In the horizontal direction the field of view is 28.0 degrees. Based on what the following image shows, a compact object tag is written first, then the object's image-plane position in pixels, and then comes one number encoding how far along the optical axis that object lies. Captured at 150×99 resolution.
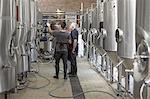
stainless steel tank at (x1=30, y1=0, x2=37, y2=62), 7.01
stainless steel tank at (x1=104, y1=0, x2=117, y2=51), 4.43
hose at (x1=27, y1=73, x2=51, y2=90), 5.72
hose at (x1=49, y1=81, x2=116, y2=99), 4.97
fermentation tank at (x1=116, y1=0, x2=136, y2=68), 3.16
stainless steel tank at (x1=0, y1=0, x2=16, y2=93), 3.00
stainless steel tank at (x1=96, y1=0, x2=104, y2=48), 5.18
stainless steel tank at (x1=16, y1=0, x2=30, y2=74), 4.86
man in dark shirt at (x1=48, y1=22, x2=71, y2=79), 6.36
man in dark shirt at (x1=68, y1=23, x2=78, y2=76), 6.92
